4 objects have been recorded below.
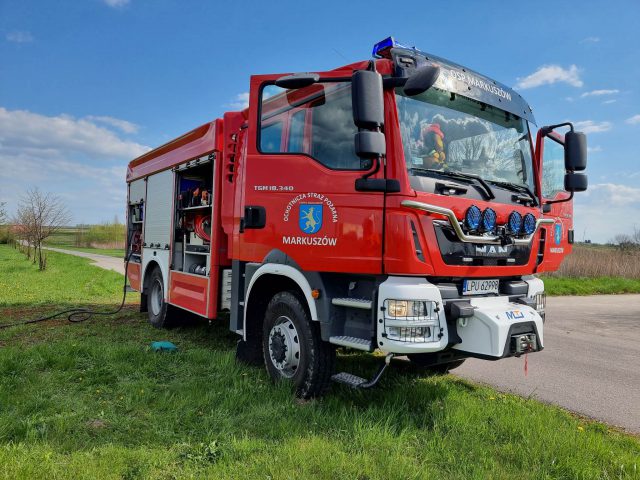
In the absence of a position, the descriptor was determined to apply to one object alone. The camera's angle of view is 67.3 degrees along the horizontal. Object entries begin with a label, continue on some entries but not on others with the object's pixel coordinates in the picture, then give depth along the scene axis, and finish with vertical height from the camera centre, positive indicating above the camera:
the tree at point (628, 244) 21.25 +0.29
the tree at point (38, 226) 22.27 +0.45
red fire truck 3.60 +0.24
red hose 6.32 +0.19
